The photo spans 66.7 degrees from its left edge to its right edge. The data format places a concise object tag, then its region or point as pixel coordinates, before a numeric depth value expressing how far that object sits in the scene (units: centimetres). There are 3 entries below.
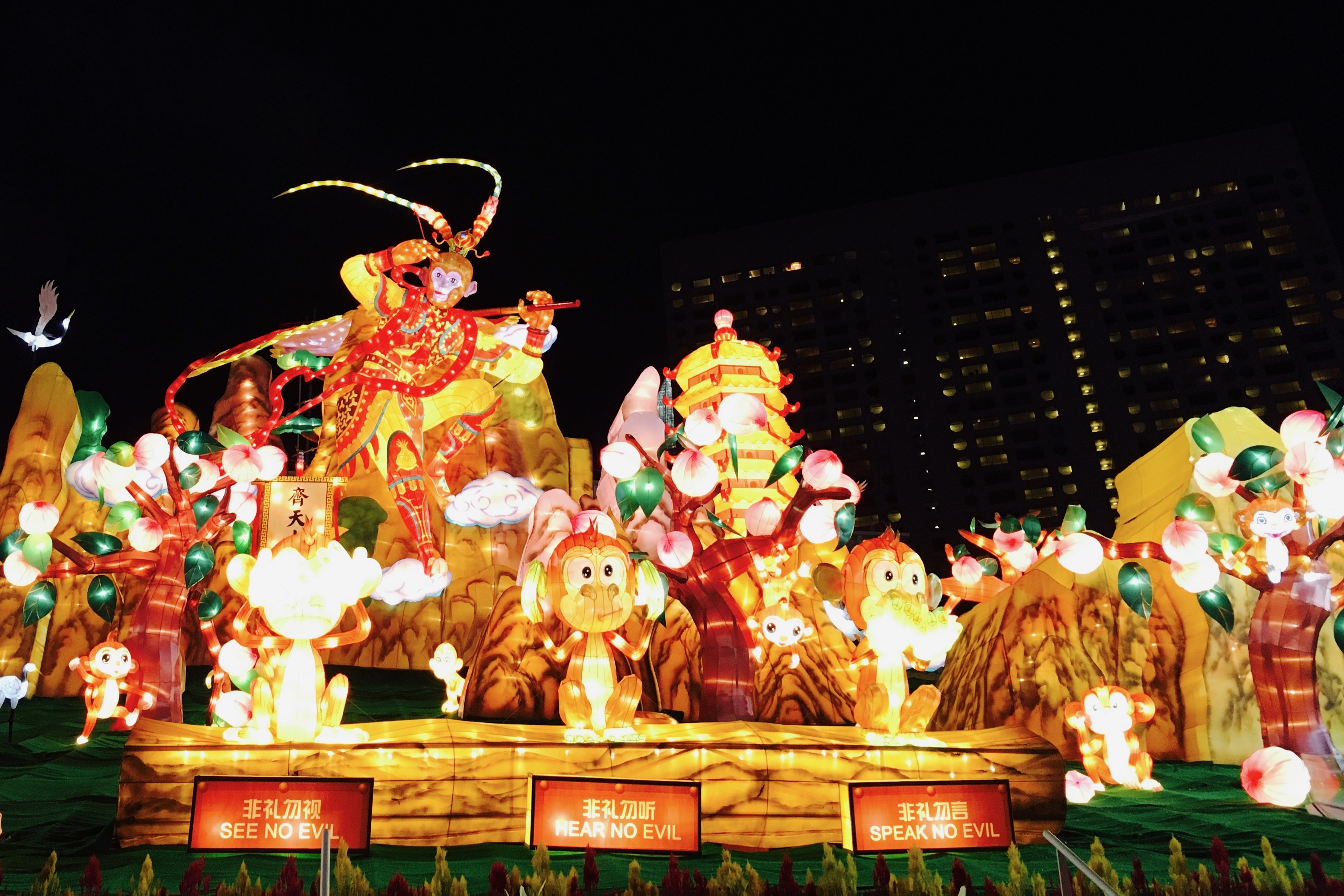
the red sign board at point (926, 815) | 684
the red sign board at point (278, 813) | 627
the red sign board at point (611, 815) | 661
